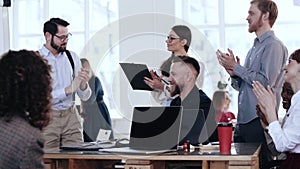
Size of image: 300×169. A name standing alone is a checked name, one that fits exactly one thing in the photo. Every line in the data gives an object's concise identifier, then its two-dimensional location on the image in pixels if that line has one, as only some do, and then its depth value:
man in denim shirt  4.68
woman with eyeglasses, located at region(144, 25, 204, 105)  4.78
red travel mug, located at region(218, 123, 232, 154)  3.58
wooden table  3.44
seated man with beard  4.29
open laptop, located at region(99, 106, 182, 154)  3.75
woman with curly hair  2.71
